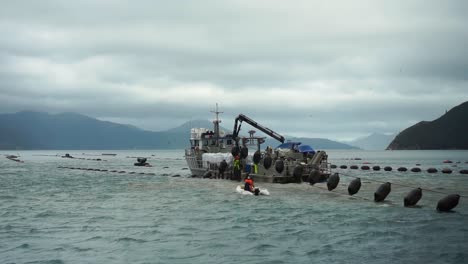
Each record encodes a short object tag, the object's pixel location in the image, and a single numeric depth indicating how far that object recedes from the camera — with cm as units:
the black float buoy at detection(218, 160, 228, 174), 5153
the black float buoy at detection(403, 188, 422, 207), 2867
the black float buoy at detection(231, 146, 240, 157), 5100
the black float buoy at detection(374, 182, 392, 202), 3127
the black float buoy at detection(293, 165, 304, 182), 4562
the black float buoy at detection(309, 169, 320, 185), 4466
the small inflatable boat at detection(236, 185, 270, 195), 3571
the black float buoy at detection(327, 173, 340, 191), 3866
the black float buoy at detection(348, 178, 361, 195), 3519
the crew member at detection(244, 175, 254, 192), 3691
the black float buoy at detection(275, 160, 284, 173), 4612
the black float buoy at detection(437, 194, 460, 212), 2639
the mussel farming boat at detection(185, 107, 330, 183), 4678
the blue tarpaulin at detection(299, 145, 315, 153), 5603
